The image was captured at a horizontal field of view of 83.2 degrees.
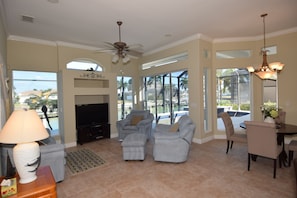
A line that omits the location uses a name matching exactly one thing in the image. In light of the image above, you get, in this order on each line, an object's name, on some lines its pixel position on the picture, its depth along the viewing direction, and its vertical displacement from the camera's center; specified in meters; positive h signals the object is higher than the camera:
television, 5.55 -0.57
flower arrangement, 3.53 -0.38
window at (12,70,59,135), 4.93 +0.18
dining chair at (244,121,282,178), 2.96 -0.84
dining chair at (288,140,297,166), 3.25 -1.04
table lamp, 1.75 -0.41
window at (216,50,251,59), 5.45 +1.37
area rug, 3.61 -1.51
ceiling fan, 3.67 +1.09
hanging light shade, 3.82 +0.58
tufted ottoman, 3.85 -1.21
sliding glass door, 7.32 +0.02
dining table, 3.18 -0.72
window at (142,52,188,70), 5.74 +1.36
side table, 1.69 -0.94
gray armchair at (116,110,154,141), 5.43 -0.92
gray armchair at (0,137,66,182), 2.96 -1.08
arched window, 5.73 +1.16
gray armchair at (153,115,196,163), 3.69 -1.07
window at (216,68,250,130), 5.69 +0.04
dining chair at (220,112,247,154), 4.03 -0.91
